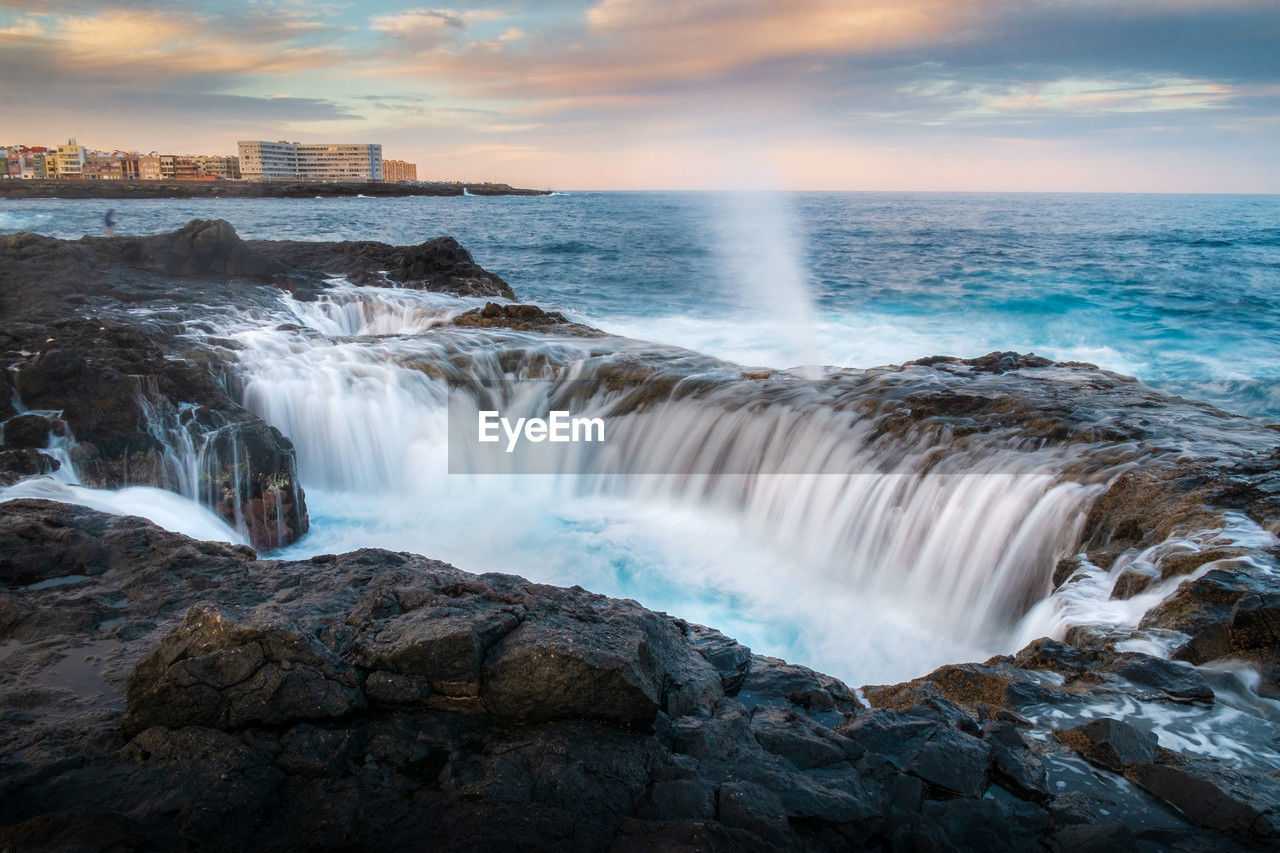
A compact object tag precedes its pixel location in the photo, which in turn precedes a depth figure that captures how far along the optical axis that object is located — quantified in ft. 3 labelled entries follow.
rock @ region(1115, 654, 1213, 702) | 13.00
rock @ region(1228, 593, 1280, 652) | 13.99
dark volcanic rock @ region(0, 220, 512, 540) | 24.93
